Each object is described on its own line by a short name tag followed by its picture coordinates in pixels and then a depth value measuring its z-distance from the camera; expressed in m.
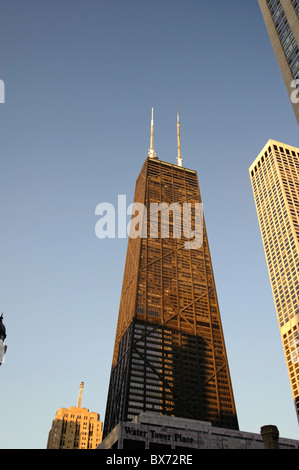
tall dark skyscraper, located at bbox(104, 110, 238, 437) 174.88
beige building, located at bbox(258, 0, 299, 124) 57.56
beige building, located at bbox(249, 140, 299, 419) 171.88
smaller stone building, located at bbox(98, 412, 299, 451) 104.56
